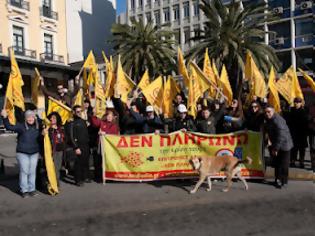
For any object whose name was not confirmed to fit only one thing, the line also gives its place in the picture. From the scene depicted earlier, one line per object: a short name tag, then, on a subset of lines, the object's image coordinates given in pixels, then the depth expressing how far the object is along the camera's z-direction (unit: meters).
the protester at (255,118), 6.62
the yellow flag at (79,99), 8.50
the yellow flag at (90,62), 9.77
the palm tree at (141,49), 21.33
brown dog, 5.80
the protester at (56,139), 6.19
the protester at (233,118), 6.68
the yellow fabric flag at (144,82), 9.74
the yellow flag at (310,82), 7.86
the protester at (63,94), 7.58
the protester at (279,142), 5.96
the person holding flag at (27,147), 5.79
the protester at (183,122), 6.58
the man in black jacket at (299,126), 7.36
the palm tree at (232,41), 17.97
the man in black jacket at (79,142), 6.31
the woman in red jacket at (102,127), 6.63
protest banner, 6.44
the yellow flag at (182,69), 8.96
